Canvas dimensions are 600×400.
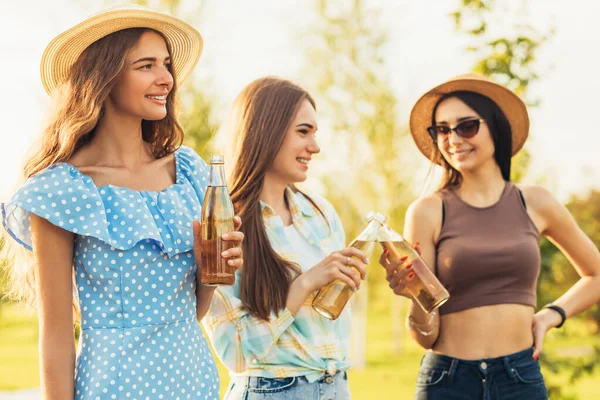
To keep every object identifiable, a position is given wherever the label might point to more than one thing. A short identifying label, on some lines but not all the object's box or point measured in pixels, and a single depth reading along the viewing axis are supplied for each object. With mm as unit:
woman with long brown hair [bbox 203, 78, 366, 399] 3311
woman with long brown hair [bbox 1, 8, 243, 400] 2723
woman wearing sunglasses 3670
